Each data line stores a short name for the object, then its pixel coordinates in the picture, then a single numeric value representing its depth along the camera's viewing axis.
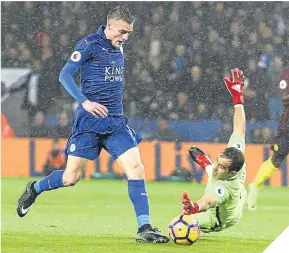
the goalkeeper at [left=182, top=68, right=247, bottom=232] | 13.48
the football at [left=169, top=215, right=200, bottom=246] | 13.06
